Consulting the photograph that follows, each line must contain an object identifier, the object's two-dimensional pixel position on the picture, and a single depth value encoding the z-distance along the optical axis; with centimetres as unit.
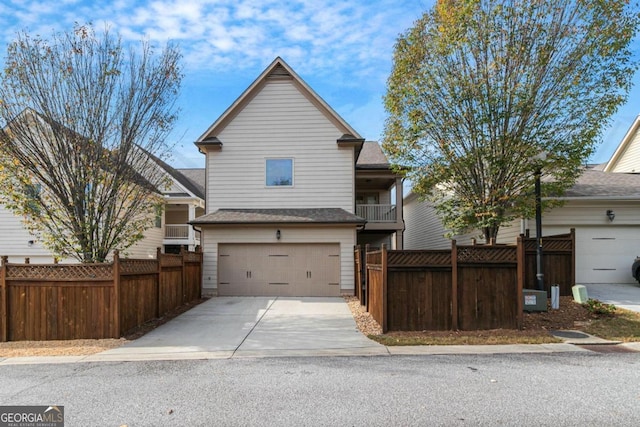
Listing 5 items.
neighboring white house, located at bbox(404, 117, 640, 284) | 1416
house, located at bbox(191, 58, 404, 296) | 1527
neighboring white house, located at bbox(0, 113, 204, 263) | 1888
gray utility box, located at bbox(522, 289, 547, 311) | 973
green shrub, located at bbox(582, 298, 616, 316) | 983
